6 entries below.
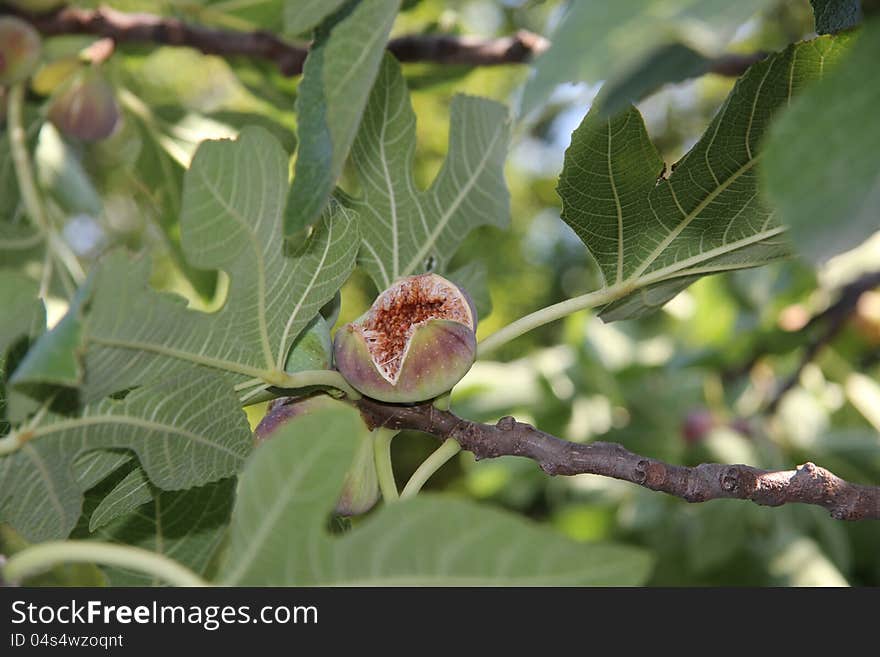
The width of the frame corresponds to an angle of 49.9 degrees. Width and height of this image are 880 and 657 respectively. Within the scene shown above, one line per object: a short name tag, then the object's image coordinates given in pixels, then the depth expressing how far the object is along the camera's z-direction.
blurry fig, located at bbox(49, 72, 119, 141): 1.32
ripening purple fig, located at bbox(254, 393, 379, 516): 0.73
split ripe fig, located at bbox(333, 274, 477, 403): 0.71
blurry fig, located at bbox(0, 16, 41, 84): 1.28
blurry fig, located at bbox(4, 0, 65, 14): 1.34
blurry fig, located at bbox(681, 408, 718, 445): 2.09
